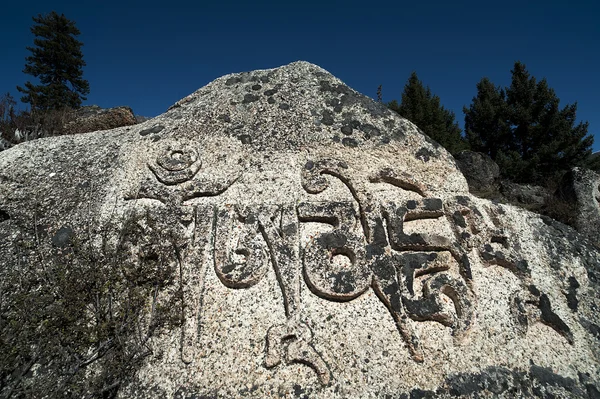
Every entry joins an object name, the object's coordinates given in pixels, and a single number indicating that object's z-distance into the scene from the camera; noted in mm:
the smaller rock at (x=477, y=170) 11064
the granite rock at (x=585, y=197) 5383
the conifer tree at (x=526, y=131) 17500
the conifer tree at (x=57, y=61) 24094
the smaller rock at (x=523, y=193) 9080
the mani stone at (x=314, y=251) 2295
